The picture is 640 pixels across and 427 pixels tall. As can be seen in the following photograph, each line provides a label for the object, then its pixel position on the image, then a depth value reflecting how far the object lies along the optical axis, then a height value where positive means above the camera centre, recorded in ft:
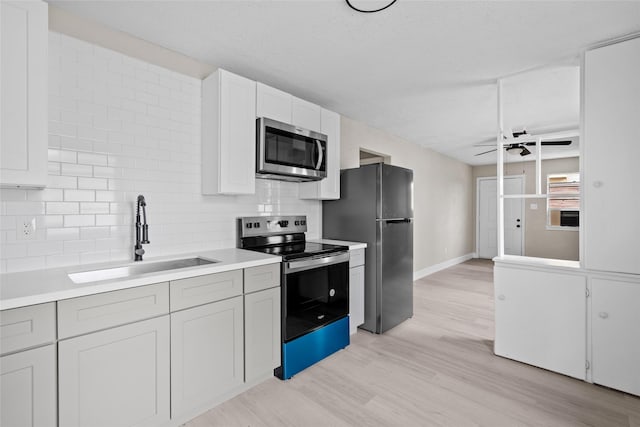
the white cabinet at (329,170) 10.30 +1.47
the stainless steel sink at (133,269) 5.85 -1.20
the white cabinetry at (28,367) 4.01 -2.10
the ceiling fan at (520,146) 13.45 +3.01
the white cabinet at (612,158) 6.86 +1.25
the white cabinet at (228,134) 7.58 +2.01
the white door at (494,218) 23.54 -0.49
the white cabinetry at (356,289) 9.90 -2.54
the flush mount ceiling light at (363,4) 5.71 +3.93
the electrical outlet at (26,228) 5.57 -0.28
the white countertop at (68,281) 4.19 -1.10
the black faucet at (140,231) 6.58 -0.40
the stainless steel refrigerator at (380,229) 10.26 -0.57
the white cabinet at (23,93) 4.68 +1.88
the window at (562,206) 21.20 +0.42
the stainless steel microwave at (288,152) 8.27 +1.77
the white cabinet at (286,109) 8.37 +3.06
